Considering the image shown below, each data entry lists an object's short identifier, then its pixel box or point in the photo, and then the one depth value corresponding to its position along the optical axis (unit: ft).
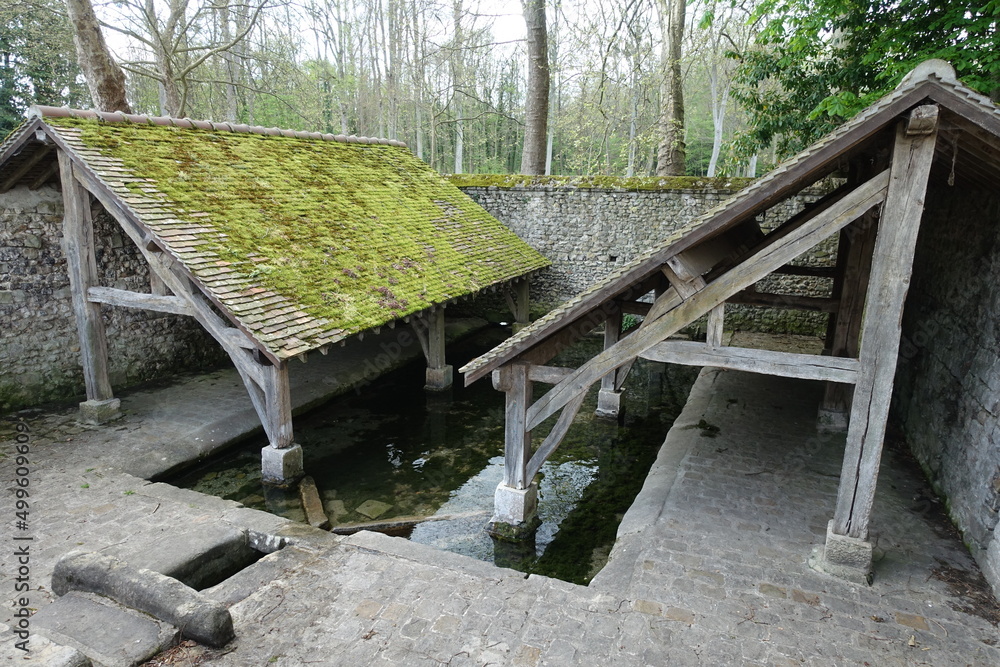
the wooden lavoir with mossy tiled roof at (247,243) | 20.97
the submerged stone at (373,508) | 21.35
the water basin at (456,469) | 19.75
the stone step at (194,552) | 15.30
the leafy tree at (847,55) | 23.47
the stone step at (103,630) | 11.27
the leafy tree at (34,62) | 47.37
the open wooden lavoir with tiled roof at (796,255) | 12.09
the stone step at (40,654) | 9.75
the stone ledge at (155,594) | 12.10
